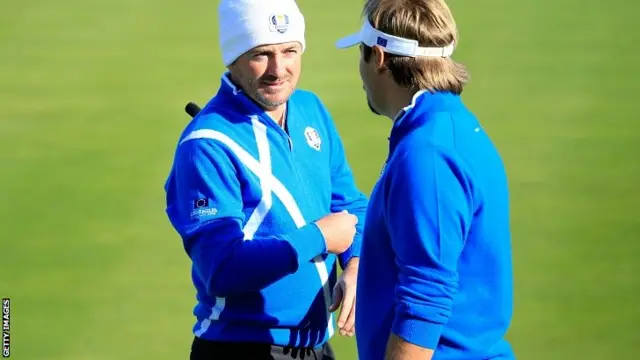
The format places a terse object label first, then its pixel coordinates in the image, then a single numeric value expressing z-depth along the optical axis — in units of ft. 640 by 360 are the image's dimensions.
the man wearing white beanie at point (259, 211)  23.00
